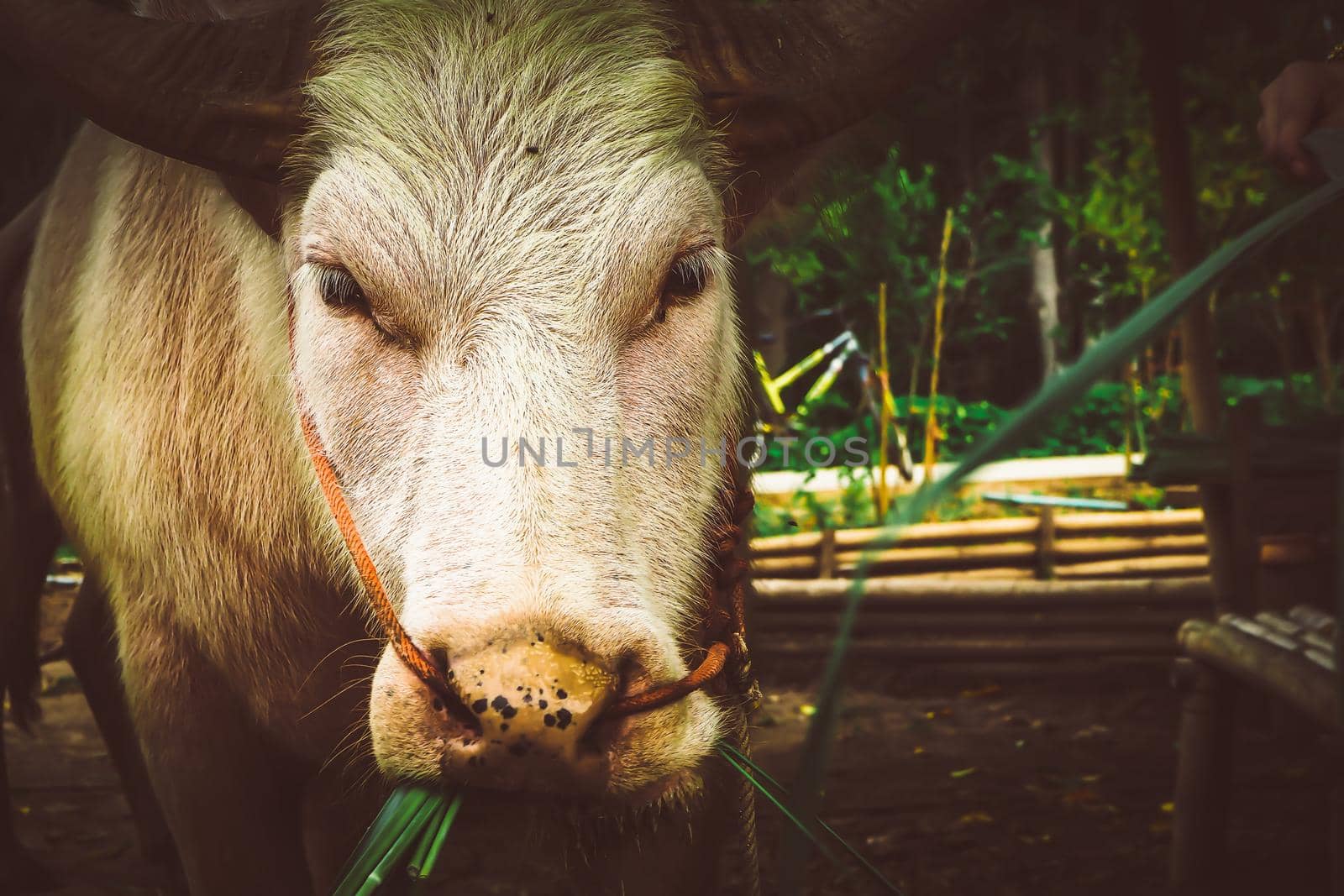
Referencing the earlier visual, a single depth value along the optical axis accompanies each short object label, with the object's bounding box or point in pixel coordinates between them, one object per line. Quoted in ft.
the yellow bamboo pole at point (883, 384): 28.37
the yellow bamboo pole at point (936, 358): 29.50
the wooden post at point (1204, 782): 11.04
